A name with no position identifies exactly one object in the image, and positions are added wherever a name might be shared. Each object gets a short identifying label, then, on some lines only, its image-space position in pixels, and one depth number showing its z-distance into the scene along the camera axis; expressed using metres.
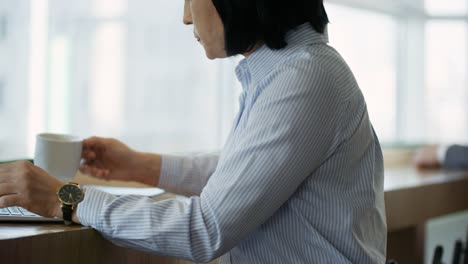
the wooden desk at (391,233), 1.73
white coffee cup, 2.04
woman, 1.74
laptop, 1.84
